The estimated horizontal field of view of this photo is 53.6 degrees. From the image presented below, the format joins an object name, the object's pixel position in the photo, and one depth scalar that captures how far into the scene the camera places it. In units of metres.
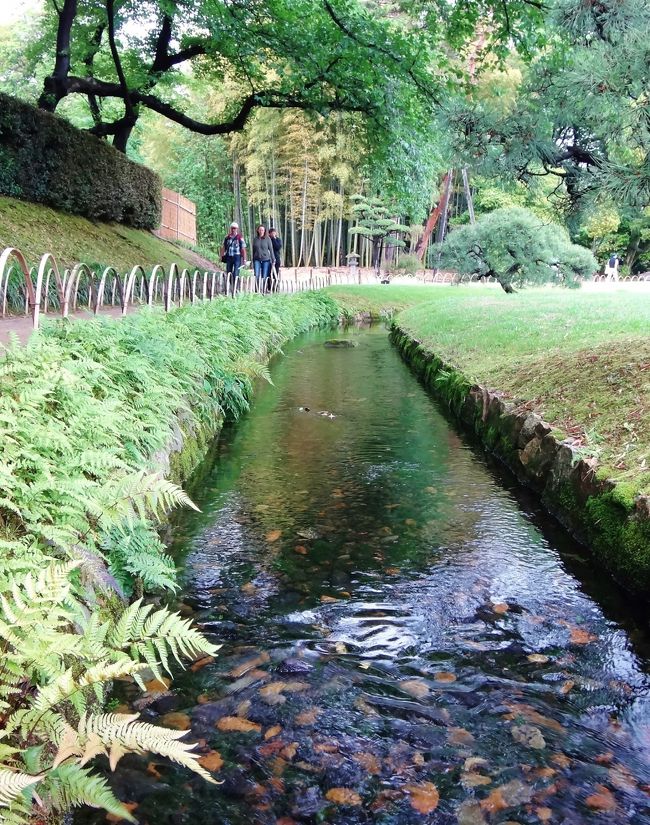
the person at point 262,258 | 17.23
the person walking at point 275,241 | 18.11
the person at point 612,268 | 38.87
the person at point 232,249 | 16.12
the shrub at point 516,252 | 19.22
